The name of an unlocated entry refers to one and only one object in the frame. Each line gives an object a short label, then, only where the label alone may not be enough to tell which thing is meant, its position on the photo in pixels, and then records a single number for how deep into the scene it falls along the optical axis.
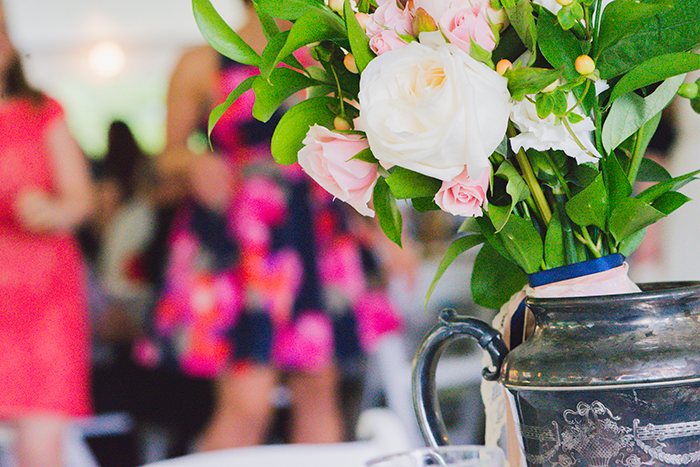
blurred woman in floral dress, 3.14
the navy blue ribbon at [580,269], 1.17
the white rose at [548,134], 1.14
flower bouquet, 1.12
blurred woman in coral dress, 3.76
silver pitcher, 1.12
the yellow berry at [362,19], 1.16
